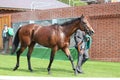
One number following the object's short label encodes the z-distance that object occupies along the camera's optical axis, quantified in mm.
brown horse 13758
